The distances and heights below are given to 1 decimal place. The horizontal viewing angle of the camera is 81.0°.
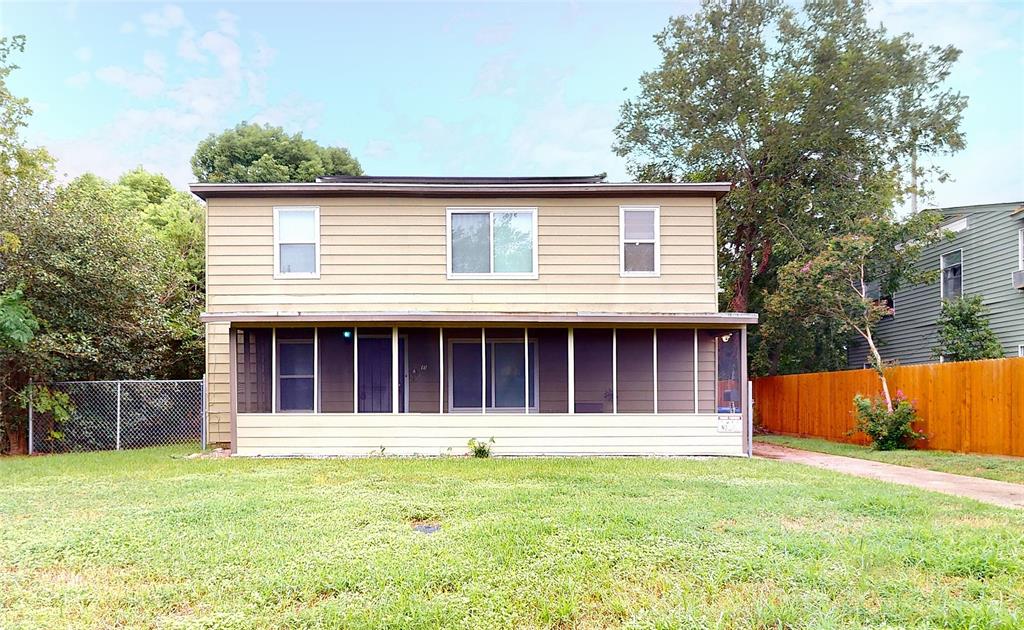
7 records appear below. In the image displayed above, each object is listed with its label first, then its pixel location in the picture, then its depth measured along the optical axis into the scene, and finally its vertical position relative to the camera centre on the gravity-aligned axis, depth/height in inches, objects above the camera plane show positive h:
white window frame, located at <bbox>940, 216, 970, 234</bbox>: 636.1 +116.3
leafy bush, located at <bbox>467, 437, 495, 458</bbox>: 387.2 -71.5
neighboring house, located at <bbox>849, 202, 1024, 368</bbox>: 571.8 +53.6
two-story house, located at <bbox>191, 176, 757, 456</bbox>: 437.7 +37.9
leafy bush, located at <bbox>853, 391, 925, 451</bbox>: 448.8 -67.8
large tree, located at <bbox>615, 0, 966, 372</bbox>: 679.1 +252.1
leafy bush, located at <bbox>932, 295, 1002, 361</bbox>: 560.4 +0.7
